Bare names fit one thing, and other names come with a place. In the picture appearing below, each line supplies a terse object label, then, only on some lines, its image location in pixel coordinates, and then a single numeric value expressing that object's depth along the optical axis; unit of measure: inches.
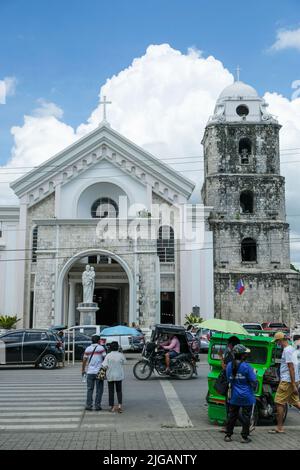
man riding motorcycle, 668.1
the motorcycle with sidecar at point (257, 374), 396.2
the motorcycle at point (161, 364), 663.1
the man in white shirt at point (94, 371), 454.0
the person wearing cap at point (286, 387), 371.9
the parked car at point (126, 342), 994.1
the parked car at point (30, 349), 770.8
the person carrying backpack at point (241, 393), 339.9
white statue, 1186.0
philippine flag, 1385.3
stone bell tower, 1451.8
